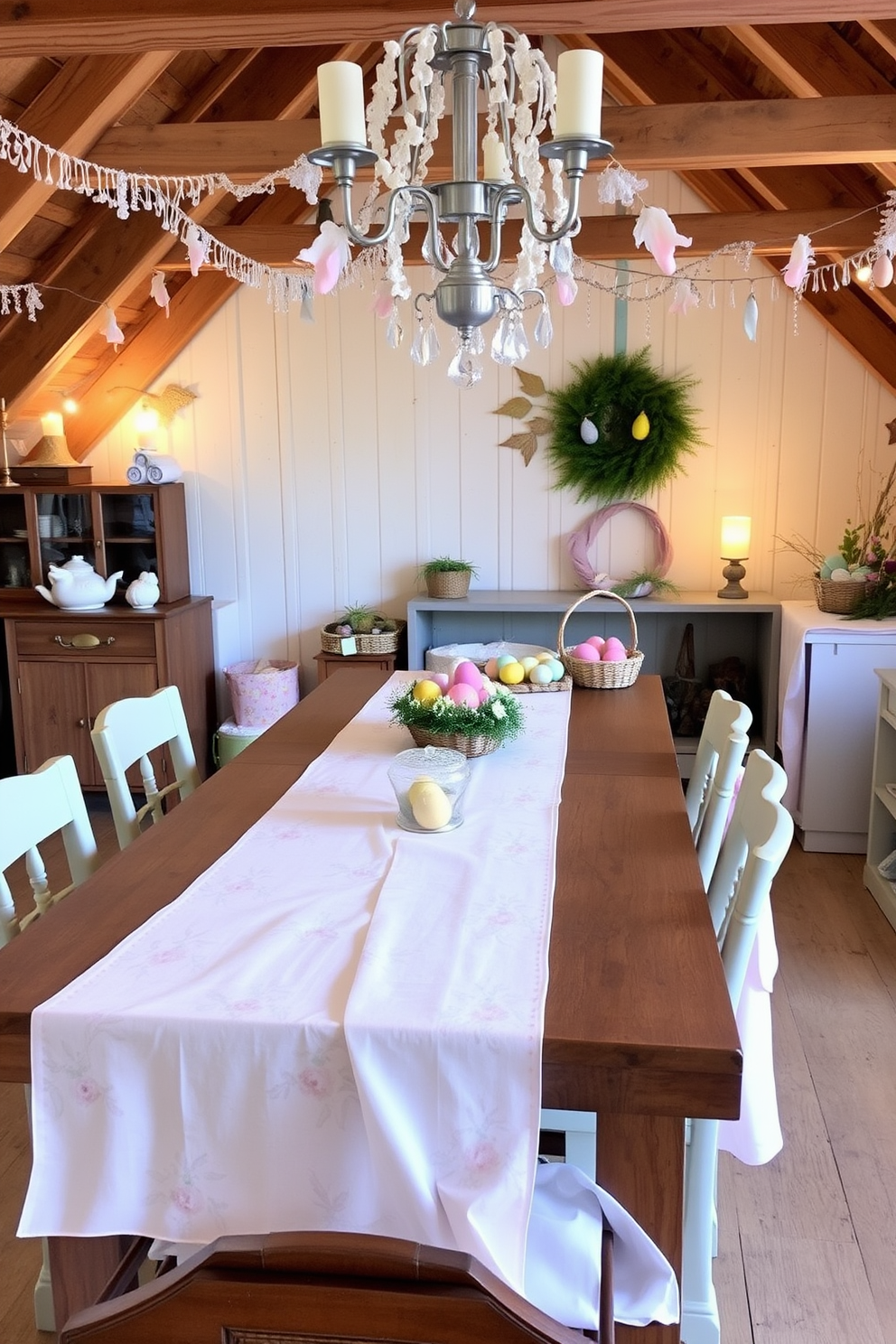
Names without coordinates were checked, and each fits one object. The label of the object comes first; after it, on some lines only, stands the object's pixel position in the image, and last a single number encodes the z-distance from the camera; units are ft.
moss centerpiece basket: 7.80
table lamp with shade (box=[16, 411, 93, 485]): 15.34
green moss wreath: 15.34
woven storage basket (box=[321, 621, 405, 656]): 15.40
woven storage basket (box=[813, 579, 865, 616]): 13.32
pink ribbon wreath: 15.81
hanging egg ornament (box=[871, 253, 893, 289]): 10.07
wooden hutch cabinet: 14.64
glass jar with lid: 6.56
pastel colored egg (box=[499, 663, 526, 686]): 9.76
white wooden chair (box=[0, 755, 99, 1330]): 6.19
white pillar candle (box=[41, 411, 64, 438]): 15.49
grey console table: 15.06
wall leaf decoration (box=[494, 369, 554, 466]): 15.76
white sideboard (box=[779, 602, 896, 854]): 12.70
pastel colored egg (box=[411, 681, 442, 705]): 7.87
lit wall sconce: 16.10
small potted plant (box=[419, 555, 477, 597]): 15.44
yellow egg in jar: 6.54
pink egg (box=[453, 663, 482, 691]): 8.35
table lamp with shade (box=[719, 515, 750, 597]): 15.12
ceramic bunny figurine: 14.78
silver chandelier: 5.66
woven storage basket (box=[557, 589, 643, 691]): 10.16
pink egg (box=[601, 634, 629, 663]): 10.18
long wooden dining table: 4.33
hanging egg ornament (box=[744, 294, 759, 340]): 9.84
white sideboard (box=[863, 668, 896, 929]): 11.39
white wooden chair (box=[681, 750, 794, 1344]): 5.34
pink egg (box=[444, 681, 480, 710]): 7.91
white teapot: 14.52
